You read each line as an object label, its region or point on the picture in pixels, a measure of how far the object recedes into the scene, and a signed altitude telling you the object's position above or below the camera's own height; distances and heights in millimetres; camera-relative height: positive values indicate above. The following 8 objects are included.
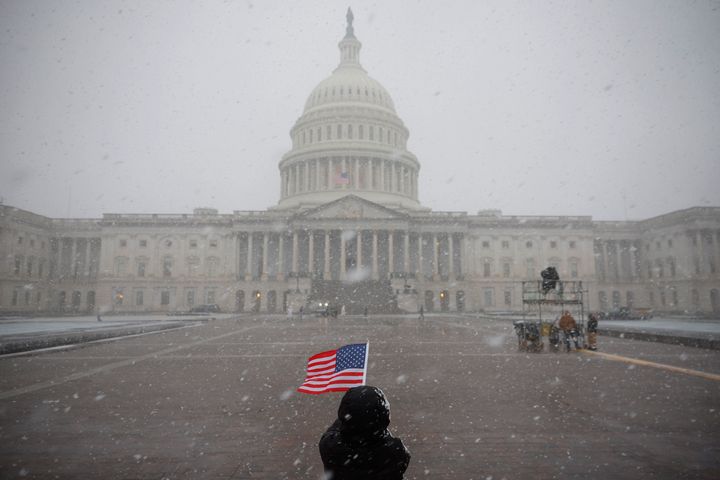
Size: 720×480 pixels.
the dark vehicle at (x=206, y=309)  67812 -1898
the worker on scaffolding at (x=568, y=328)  19141 -1446
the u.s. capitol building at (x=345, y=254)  70500 +6637
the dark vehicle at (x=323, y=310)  49250 -1820
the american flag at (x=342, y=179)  82250 +20096
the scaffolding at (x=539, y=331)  19344 -1645
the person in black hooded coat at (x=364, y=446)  2287 -754
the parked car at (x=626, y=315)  46906 -2345
